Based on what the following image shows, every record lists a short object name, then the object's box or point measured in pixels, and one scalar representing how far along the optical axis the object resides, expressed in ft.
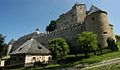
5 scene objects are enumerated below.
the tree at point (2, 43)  52.99
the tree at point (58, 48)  44.56
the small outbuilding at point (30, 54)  45.95
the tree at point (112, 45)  39.96
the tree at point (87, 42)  41.65
